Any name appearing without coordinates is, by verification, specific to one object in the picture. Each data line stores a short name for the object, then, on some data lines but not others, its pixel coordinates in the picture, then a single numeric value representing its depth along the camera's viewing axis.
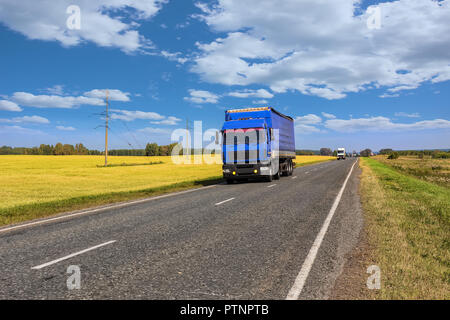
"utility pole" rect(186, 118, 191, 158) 55.54
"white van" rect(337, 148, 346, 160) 82.12
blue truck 16.84
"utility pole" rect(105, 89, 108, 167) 46.44
